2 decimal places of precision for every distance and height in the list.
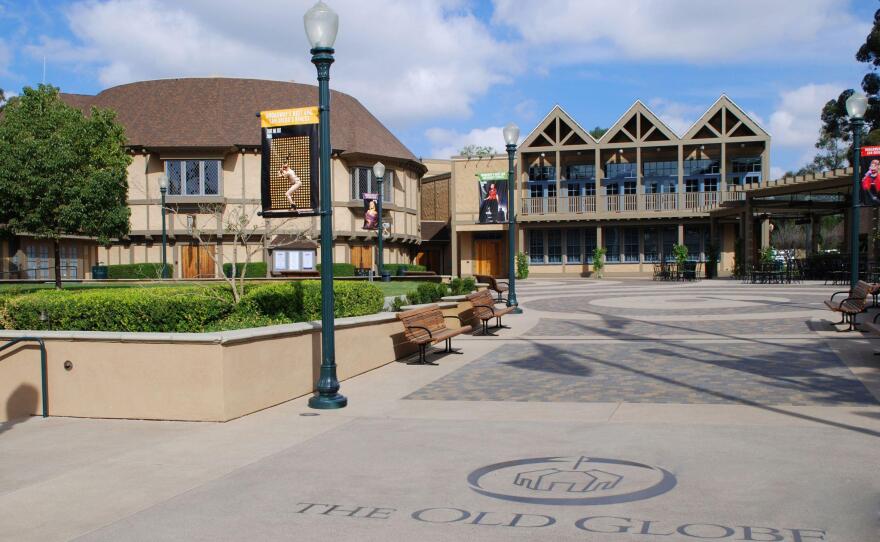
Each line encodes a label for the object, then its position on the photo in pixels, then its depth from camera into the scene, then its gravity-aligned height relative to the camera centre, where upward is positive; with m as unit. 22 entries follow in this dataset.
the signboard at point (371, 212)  33.31 +2.10
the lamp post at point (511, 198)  20.38 +1.66
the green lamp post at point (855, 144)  16.09 +2.22
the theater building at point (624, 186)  42.72 +4.02
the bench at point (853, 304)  15.70 -1.02
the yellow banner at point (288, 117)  9.84 +1.81
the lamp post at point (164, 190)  34.31 +3.20
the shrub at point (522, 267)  44.12 -0.47
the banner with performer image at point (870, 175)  16.44 +1.61
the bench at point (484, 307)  16.17 -0.98
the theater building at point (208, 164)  40.12 +5.14
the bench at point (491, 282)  22.11 -0.66
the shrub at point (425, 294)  17.09 -0.75
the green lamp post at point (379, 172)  26.38 +2.98
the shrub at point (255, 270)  38.34 -0.35
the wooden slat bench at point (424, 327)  12.79 -1.13
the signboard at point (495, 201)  30.80 +2.38
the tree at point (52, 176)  26.72 +3.10
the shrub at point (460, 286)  20.84 -0.71
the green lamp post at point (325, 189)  9.52 +0.86
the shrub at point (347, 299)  12.75 -0.63
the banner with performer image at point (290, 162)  9.78 +1.24
